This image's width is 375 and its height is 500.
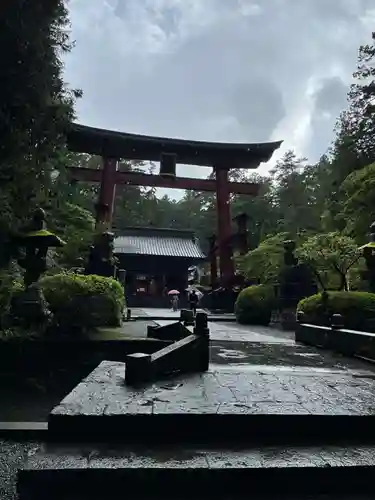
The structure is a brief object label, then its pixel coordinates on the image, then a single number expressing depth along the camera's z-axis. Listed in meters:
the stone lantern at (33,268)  8.84
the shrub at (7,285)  9.49
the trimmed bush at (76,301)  9.20
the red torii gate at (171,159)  25.28
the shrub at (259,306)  17.00
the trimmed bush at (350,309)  9.95
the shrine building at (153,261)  34.98
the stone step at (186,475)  3.07
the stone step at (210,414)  3.66
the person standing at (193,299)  21.17
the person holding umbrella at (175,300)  27.19
